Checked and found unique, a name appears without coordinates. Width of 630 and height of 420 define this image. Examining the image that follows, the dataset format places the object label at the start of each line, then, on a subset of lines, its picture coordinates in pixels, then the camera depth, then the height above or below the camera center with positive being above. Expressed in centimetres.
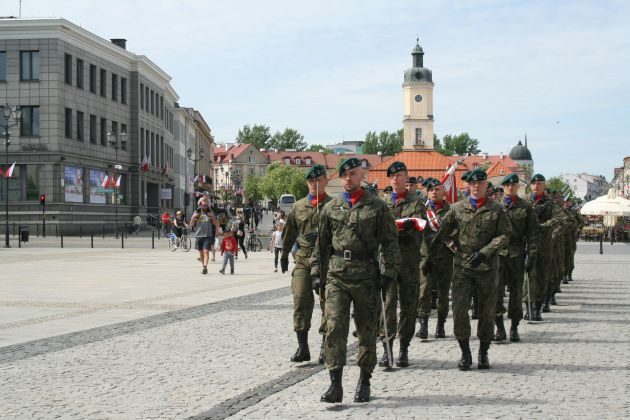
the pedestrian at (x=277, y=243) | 2551 -49
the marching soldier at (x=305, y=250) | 969 -26
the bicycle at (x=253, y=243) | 4090 -75
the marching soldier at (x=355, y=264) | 760 -33
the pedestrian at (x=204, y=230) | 2384 -9
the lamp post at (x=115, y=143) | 5697 +540
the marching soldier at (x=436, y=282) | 1155 -72
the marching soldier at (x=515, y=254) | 1140 -38
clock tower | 16012 +2037
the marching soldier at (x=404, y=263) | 964 -43
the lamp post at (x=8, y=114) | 4147 +523
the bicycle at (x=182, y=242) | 3890 -65
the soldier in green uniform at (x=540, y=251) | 1376 -42
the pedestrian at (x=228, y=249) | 2375 -58
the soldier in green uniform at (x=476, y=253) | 930 -30
